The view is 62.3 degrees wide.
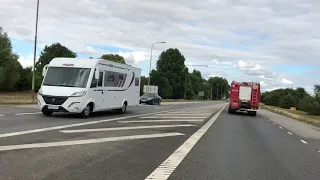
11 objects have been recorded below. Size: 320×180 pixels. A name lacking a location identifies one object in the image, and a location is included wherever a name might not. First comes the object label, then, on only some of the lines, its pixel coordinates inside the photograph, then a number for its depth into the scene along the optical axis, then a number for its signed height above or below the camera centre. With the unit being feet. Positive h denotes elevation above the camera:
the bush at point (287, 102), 272.49 -7.12
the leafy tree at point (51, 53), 228.90 +26.35
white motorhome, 38.69 -0.21
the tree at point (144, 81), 224.22 +5.96
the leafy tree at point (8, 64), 142.26 +10.84
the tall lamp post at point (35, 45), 73.01 +10.24
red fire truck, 76.61 -1.13
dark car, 102.51 -4.01
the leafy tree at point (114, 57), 234.88 +26.20
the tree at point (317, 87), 241.53 +8.64
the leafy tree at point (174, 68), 267.06 +21.74
